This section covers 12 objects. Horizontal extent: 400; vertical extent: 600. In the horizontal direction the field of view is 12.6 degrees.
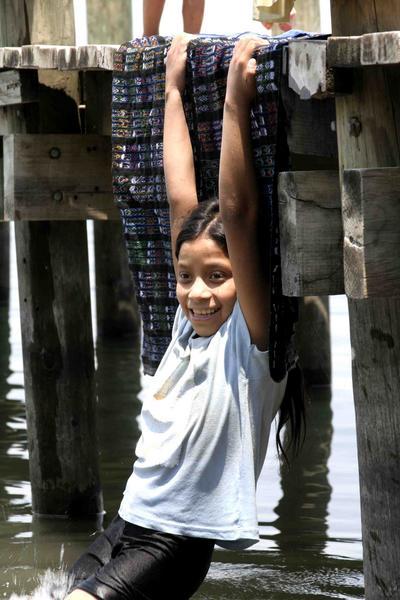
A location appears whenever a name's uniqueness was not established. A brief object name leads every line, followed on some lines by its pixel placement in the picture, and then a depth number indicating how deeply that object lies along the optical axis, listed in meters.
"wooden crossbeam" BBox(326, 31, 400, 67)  4.35
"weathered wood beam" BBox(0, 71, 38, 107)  7.42
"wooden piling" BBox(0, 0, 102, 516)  7.78
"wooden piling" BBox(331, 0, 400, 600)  4.62
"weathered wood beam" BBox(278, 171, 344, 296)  4.68
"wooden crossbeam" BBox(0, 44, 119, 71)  6.70
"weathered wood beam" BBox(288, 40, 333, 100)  4.64
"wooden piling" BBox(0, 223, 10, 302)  19.35
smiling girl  4.84
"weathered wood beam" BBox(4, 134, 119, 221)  7.37
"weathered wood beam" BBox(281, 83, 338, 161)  5.01
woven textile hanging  4.99
